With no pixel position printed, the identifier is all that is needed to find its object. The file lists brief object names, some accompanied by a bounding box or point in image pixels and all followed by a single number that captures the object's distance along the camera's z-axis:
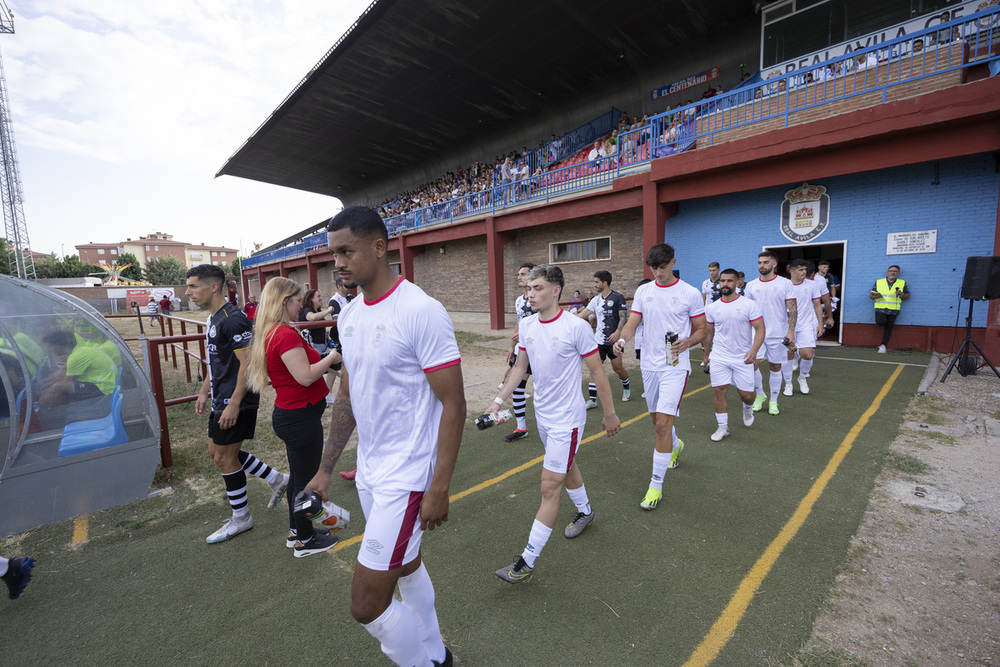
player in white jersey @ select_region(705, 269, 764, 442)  5.18
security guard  9.47
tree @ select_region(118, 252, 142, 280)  69.32
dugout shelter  3.51
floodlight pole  33.09
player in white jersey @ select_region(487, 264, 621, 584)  2.83
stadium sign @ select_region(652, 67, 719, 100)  16.38
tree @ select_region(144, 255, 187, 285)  70.75
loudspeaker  6.88
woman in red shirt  2.88
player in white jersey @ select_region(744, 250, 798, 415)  6.39
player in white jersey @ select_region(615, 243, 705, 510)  3.78
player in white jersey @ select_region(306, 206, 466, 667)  1.72
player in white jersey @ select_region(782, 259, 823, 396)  7.01
